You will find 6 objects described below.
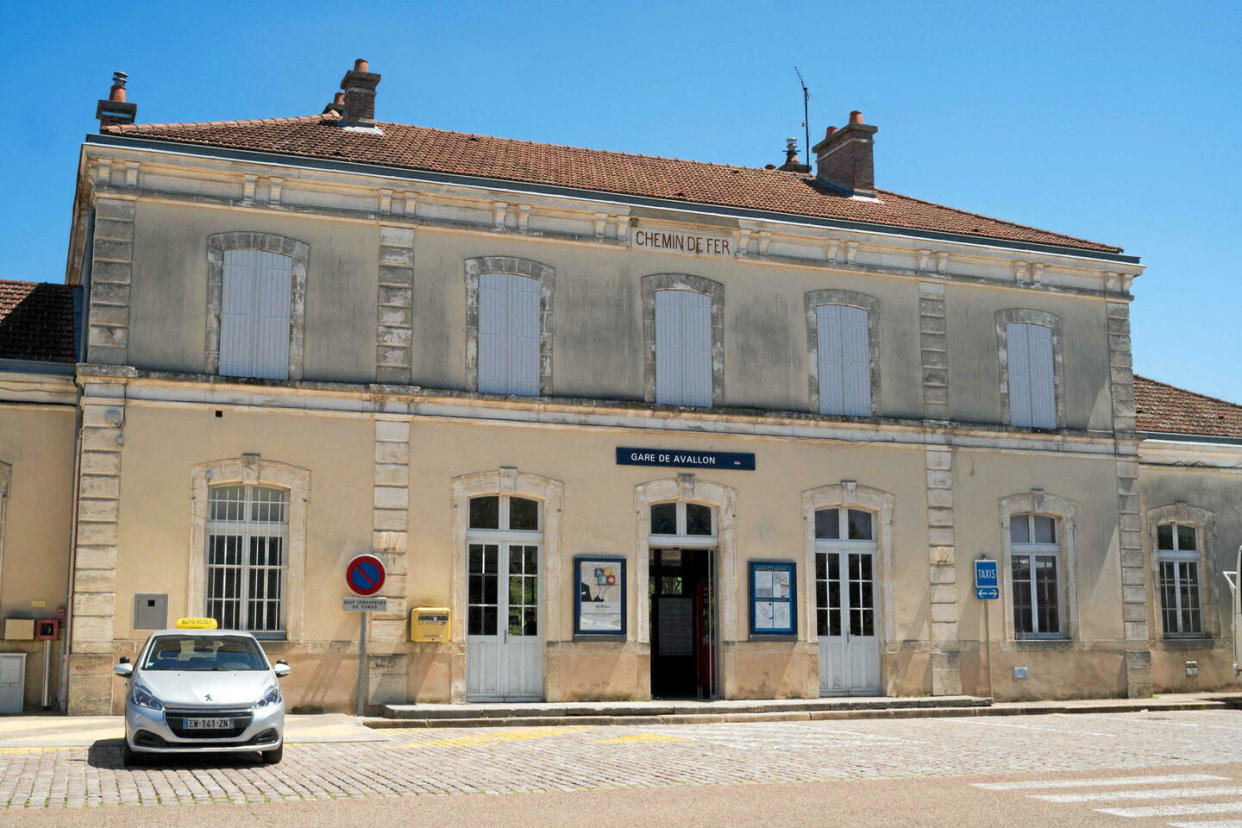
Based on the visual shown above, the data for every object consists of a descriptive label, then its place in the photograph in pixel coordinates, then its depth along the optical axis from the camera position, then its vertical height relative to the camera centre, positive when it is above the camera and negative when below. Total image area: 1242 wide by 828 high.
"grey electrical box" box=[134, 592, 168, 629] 17.42 -0.11
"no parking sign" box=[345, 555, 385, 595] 17.66 +0.38
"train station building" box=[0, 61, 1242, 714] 18.09 +2.58
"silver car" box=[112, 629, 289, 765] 12.35 -0.97
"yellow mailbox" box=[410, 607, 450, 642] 18.50 -0.29
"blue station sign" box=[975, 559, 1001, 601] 21.84 +0.38
